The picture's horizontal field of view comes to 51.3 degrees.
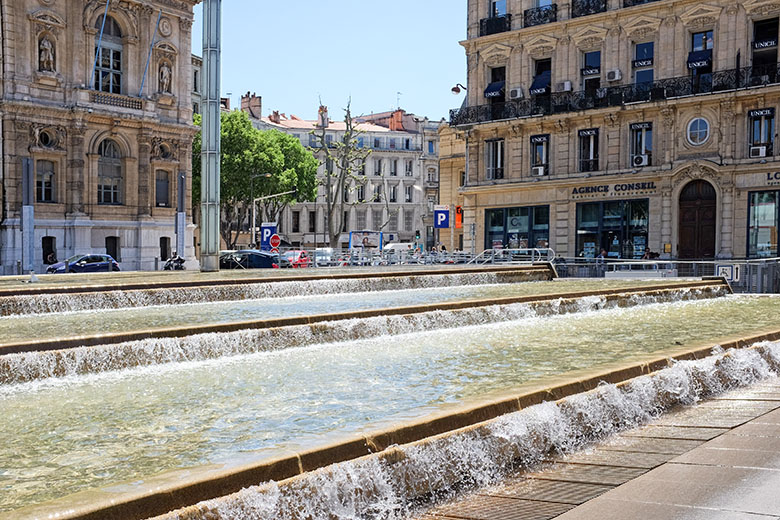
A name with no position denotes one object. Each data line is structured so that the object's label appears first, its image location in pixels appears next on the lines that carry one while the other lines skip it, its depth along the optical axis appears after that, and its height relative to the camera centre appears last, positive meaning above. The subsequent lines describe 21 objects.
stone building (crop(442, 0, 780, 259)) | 33.94 +5.25
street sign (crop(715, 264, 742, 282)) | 22.12 -0.84
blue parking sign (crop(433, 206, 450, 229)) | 35.69 +0.88
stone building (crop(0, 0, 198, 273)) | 42.97 +6.28
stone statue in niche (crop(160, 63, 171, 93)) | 49.50 +9.68
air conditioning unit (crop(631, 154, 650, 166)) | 36.97 +3.65
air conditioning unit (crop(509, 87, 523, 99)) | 41.00 +7.38
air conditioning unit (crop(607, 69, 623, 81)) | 37.75 +7.67
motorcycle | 41.12 -1.44
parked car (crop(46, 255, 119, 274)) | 36.88 -1.34
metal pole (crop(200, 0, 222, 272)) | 22.09 +2.95
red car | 36.19 -0.98
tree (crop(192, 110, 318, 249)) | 64.75 +5.85
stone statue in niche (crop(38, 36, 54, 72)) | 43.41 +9.62
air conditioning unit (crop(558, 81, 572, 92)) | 39.34 +7.42
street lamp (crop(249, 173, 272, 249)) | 62.18 +4.36
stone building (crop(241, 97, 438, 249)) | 98.25 +6.72
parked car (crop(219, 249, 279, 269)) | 36.62 -1.06
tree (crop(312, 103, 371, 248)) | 58.72 +5.80
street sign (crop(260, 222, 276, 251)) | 38.53 +0.21
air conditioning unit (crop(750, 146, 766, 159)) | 33.50 +3.69
